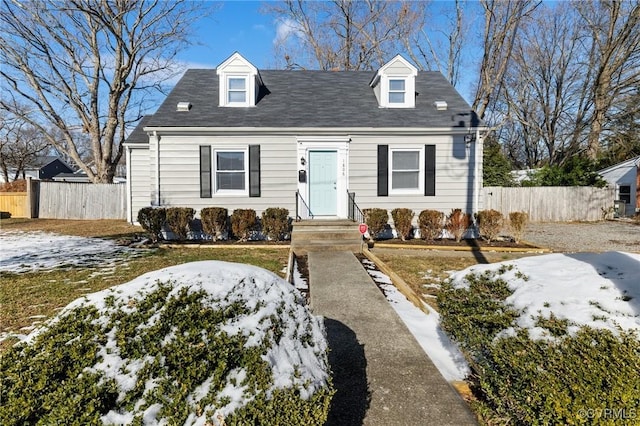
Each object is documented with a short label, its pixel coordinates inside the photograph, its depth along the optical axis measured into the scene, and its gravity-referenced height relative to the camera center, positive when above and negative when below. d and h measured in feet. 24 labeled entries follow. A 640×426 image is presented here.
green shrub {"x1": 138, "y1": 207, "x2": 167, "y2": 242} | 29.68 -1.32
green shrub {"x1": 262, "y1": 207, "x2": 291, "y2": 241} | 30.53 -1.54
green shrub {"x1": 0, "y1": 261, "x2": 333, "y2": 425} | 4.64 -2.51
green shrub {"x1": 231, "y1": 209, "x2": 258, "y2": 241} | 30.40 -1.56
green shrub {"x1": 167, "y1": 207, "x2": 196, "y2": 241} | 30.30 -1.33
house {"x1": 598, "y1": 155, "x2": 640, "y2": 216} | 59.26 +4.18
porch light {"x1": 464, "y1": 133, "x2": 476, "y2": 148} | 33.78 +6.81
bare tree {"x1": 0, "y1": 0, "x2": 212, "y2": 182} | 51.21 +22.61
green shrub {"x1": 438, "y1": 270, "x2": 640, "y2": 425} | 5.33 -2.95
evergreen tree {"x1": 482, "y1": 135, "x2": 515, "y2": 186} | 59.31 +6.26
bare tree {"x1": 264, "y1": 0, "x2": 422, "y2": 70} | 73.56 +37.60
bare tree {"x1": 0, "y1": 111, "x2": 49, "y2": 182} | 89.68 +15.77
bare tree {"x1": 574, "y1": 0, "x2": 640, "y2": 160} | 64.44 +30.88
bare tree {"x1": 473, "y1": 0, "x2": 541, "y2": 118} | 65.67 +35.44
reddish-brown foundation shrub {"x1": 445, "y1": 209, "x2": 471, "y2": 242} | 30.78 -1.52
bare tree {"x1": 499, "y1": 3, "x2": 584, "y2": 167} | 81.25 +31.55
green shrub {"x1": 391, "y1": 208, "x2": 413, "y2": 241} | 30.91 -1.28
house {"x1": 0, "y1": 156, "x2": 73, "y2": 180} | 119.05 +13.33
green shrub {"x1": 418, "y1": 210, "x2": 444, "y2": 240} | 30.83 -1.46
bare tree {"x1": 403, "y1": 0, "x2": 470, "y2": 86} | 76.18 +36.32
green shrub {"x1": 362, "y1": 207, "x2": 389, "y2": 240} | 30.55 -1.28
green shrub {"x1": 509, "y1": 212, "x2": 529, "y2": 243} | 30.27 -1.45
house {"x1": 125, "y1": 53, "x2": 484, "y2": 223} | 32.73 +5.17
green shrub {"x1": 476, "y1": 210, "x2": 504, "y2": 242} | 30.12 -1.47
